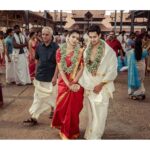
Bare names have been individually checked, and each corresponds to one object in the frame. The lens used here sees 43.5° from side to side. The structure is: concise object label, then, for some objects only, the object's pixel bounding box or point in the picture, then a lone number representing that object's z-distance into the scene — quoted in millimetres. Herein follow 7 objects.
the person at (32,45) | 4982
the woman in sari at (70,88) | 2493
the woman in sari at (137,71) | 3916
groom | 2457
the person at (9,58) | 5016
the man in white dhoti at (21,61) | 4857
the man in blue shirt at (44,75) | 2867
